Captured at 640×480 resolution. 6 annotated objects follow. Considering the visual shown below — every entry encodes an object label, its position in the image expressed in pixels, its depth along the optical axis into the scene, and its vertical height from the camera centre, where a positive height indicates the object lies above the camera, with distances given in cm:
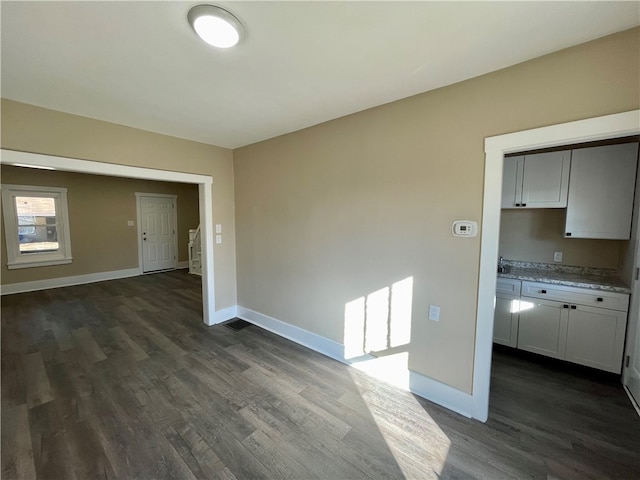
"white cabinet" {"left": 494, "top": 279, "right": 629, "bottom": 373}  234 -100
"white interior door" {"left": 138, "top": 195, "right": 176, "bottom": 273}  659 -29
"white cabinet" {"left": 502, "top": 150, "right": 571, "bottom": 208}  266 +50
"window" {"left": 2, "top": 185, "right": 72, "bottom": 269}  480 -12
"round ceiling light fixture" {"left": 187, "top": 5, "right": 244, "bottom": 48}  121 +102
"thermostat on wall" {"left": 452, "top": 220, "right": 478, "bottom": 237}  188 -3
